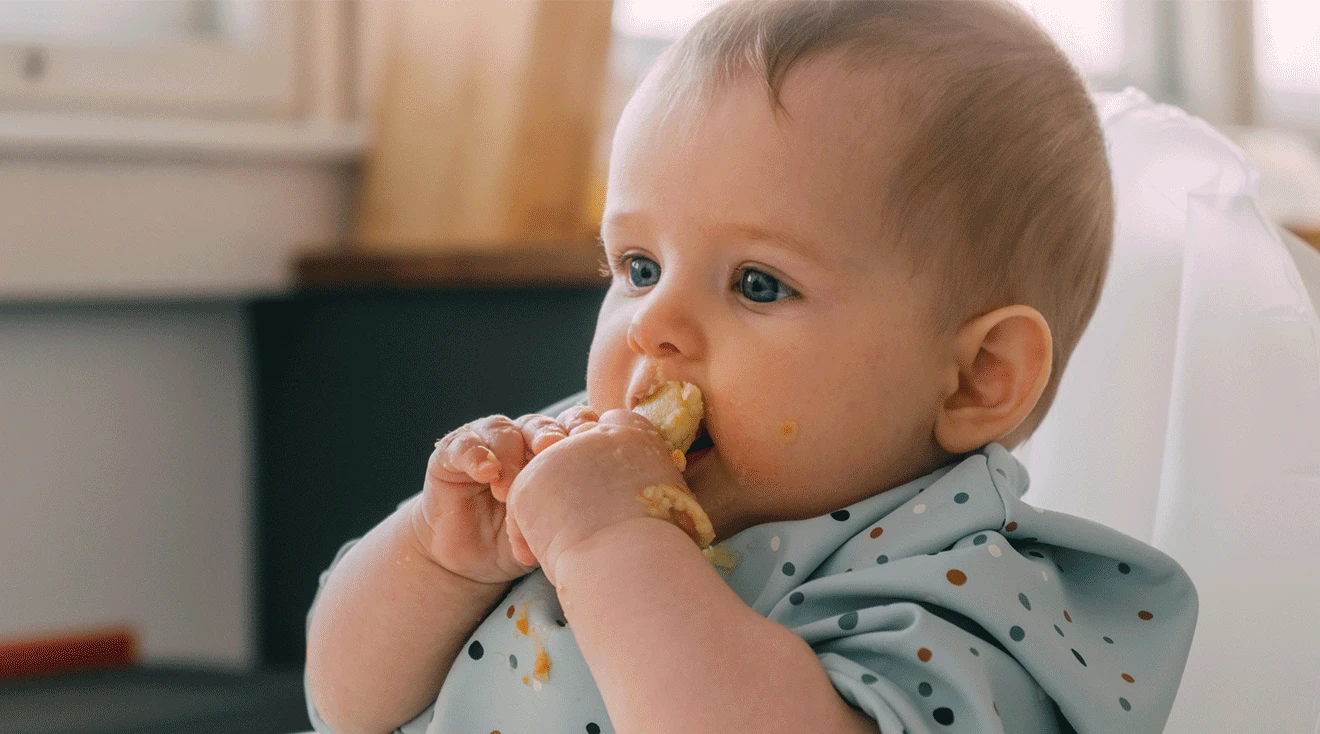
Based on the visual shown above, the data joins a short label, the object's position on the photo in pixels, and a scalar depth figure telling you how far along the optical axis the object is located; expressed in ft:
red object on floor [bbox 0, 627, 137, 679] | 4.62
